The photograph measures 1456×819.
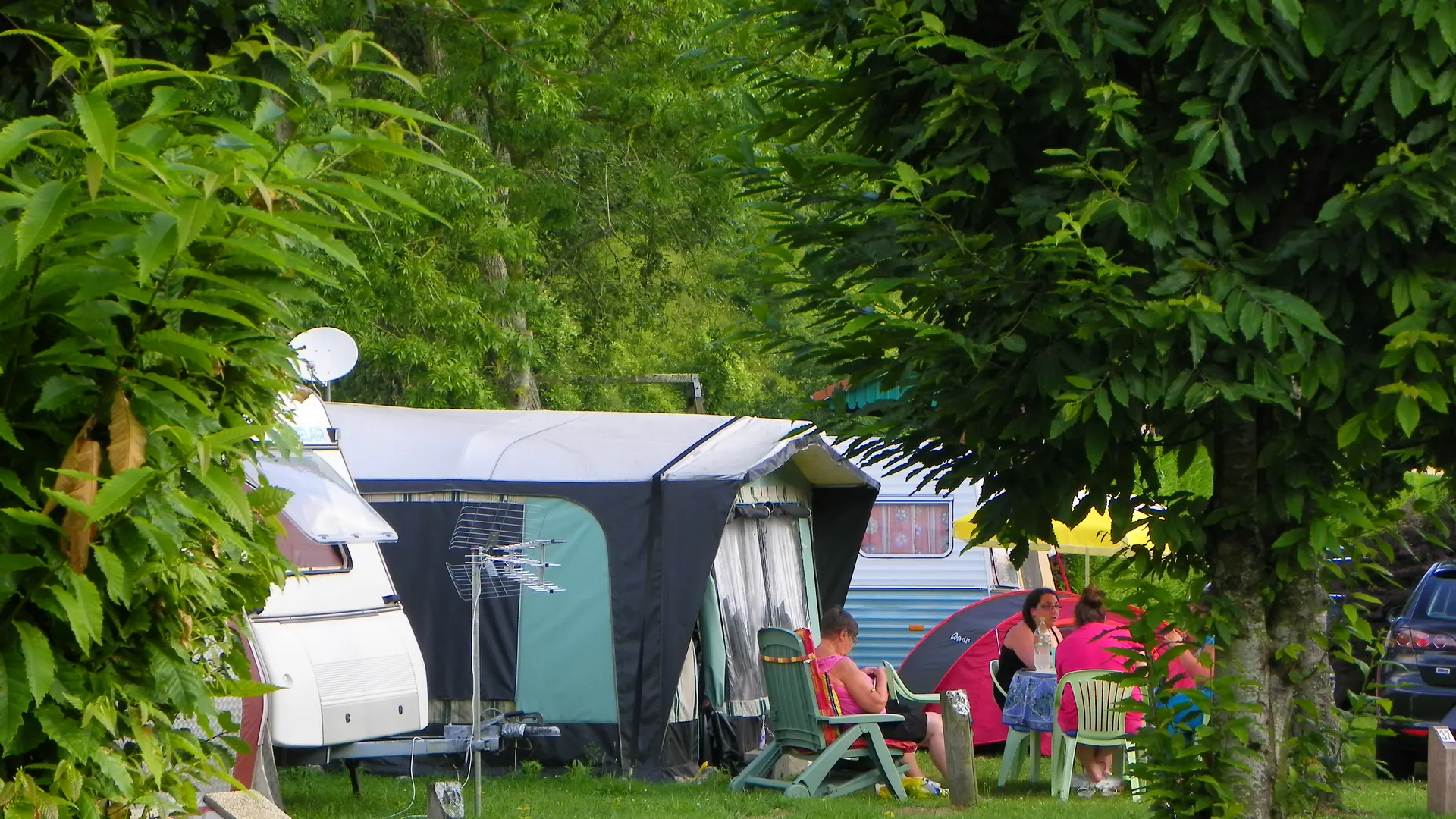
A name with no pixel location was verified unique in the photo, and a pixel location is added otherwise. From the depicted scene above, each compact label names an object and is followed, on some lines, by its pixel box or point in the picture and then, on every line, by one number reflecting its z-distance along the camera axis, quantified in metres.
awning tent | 19.87
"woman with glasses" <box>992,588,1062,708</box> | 20.11
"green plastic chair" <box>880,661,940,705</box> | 19.75
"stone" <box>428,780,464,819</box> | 12.14
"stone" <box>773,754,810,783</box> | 19.16
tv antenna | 19.80
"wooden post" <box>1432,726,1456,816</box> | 15.30
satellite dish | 18.45
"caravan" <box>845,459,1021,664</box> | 31.31
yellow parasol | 29.73
